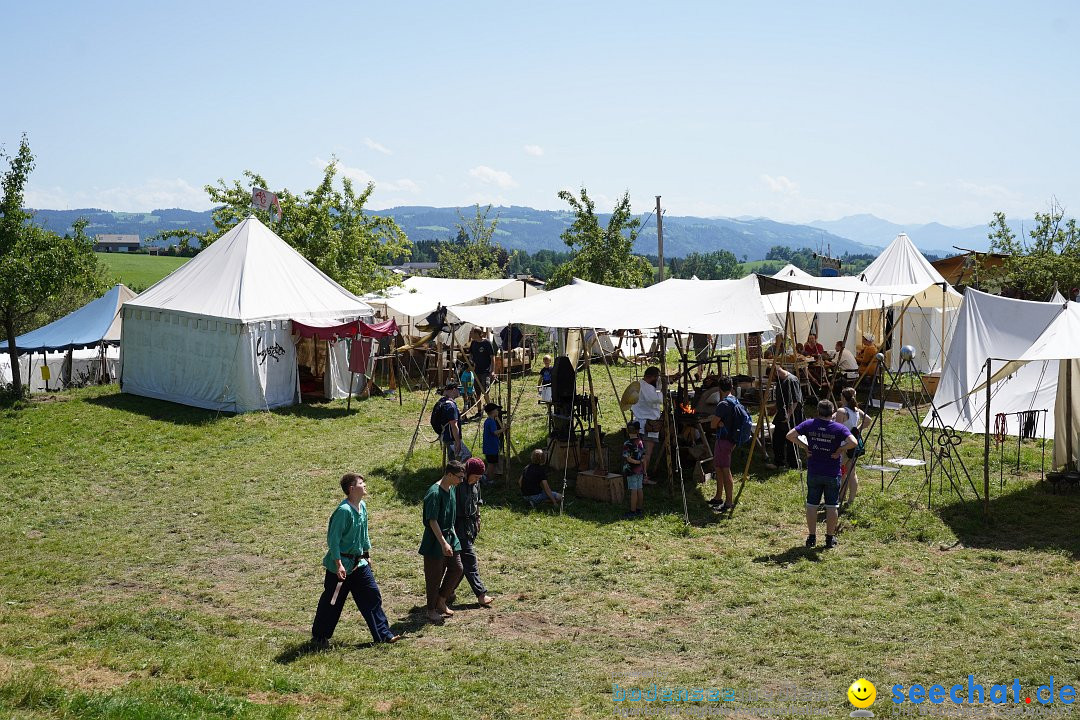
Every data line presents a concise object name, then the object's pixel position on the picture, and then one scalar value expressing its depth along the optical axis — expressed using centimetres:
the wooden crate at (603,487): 1165
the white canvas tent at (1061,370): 1036
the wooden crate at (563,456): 1277
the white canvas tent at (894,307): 1914
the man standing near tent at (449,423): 1188
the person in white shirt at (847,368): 1722
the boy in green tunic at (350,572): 700
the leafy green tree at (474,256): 5622
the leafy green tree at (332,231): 2589
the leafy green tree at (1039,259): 2975
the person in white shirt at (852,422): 1095
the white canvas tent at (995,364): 1394
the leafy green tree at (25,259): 1842
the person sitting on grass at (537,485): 1154
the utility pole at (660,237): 3537
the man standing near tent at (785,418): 1296
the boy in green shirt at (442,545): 750
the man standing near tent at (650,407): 1244
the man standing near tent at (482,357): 1795
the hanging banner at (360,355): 1939
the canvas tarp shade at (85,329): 2447
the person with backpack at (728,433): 1091
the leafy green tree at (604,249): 3544
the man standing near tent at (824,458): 942
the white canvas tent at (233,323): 1812
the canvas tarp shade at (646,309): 1212
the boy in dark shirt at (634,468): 1112
